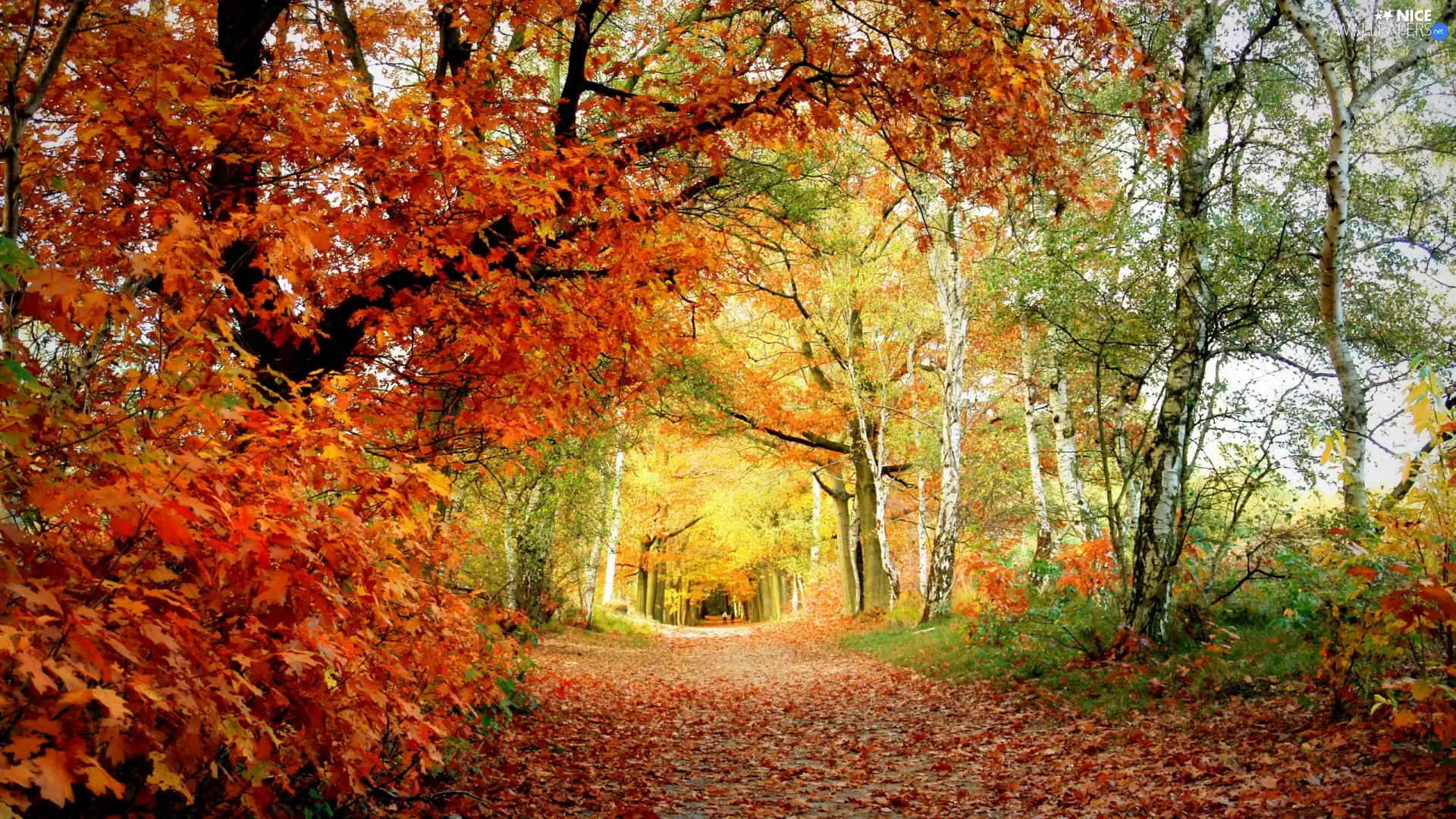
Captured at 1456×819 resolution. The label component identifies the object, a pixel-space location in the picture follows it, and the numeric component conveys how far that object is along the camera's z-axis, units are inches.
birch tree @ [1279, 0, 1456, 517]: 317.1
